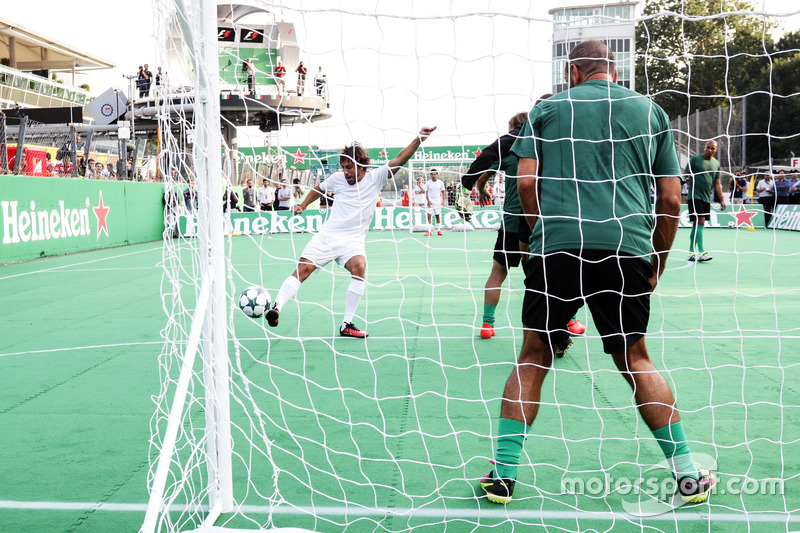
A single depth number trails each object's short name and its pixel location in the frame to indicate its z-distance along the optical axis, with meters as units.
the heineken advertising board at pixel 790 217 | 21.00
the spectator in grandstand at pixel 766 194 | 21.70
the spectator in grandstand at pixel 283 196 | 22.42
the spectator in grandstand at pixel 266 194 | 23.03
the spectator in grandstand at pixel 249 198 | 23.21
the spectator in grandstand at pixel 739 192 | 27.35
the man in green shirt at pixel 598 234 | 2.93
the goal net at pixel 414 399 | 3.01
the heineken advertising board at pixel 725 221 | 22.17
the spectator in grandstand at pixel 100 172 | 18.71
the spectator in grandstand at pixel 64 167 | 16.34
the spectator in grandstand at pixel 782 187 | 23.02
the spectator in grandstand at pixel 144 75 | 30.09
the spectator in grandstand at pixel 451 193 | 30.86
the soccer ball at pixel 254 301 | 5.36
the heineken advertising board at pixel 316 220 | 20.97
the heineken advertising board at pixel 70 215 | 13.74
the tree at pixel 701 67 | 43.33
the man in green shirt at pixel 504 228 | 5.10
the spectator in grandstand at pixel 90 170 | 17.28
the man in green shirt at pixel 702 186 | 10.83
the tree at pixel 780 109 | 37.23
